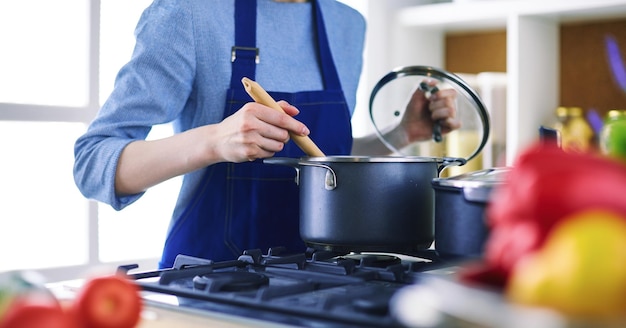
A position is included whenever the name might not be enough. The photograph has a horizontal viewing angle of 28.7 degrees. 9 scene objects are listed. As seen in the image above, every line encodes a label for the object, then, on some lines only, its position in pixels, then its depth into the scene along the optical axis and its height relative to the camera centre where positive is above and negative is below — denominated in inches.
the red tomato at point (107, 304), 46.5 -4.4
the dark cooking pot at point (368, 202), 66.6 -2.2
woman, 75.4 +2.9
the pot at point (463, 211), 58.4 -2.3
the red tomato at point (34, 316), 42.9 -4.2
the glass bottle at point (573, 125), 129.8 +4.8
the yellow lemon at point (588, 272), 37.6 -2.6
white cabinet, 128.2 +16.6
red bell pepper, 41.6 -0.9
